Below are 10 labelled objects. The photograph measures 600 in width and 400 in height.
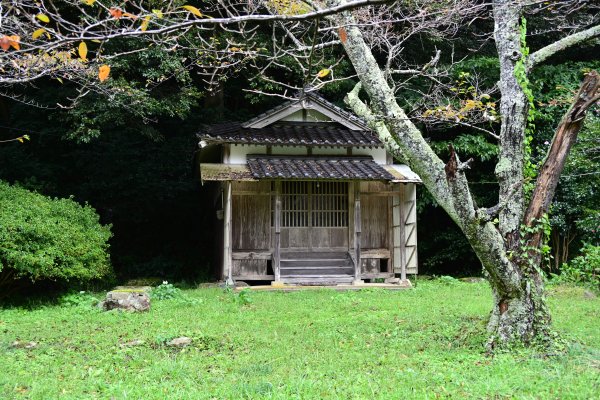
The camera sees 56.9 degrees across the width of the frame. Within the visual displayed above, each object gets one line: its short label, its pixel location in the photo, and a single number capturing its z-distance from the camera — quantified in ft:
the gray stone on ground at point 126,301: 31.35
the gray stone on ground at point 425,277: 52.11
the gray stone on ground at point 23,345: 23.08
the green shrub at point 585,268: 26.09
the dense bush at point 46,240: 33.88
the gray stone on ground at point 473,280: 48.57
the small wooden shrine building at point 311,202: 44.52
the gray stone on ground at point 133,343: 22.62
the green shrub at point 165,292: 35.91
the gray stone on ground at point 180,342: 22.59
